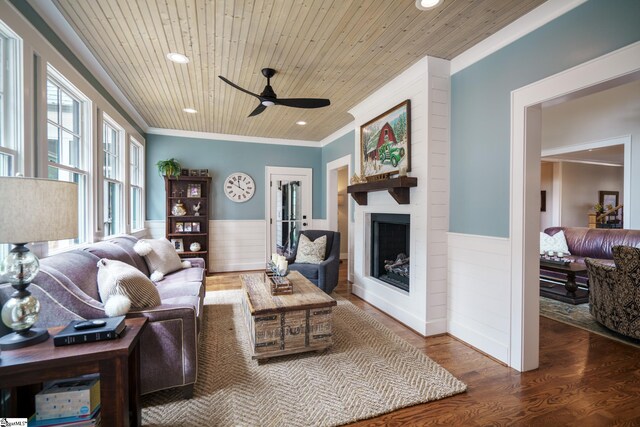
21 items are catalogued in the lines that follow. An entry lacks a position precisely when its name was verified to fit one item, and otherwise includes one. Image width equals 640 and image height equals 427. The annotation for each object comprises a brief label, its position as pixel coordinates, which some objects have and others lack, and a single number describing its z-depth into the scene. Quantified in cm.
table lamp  122
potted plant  506
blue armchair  401
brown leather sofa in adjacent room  425
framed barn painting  314
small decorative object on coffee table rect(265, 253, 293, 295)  266
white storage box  139
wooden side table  122
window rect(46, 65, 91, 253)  237
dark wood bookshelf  529
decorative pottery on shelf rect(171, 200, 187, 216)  529
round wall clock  578
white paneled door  604
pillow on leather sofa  489
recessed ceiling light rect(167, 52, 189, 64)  276
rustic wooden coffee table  233
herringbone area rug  176
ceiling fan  293
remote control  145
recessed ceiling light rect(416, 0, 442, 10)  200
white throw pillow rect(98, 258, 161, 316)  168
